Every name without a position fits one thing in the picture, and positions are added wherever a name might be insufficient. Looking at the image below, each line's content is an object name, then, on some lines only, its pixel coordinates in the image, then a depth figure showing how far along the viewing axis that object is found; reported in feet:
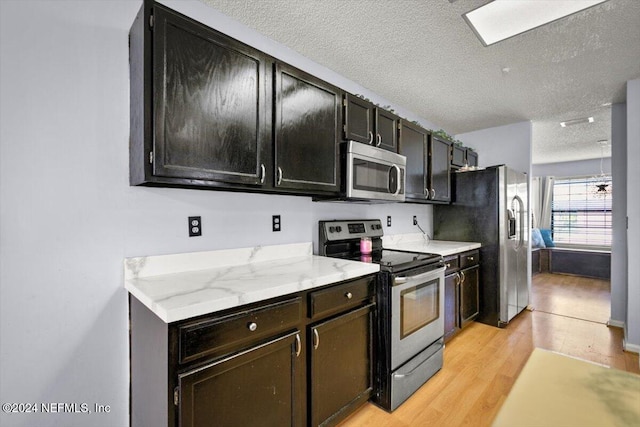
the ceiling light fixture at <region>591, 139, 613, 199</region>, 18.71
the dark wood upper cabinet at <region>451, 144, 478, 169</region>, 11.60
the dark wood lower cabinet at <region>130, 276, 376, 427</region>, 3.40
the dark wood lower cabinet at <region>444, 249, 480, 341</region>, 8.79
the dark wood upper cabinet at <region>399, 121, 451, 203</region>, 8.91
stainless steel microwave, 6.63
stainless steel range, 5.90
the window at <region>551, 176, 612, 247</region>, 20.13
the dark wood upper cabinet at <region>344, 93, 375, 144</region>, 6.81
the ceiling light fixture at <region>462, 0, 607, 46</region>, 5.57
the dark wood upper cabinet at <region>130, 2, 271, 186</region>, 4.03
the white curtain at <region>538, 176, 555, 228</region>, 21.94
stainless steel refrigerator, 10.26
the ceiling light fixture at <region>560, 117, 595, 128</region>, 12.10
